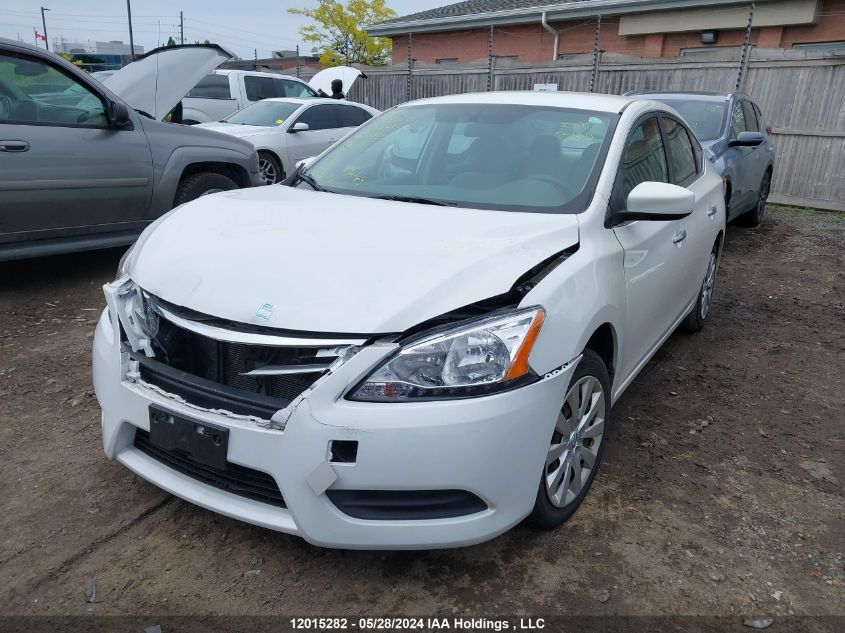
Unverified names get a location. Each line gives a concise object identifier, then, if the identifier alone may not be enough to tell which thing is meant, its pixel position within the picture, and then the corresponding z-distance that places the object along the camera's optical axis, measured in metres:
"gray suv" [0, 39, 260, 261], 4.67
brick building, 13.34
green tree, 31.81
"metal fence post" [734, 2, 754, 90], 10.98
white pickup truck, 12.74
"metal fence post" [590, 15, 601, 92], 12.46
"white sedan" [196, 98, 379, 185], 9.42
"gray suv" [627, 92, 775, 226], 7.22
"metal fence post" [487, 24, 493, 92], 13.98
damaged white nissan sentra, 1.99
